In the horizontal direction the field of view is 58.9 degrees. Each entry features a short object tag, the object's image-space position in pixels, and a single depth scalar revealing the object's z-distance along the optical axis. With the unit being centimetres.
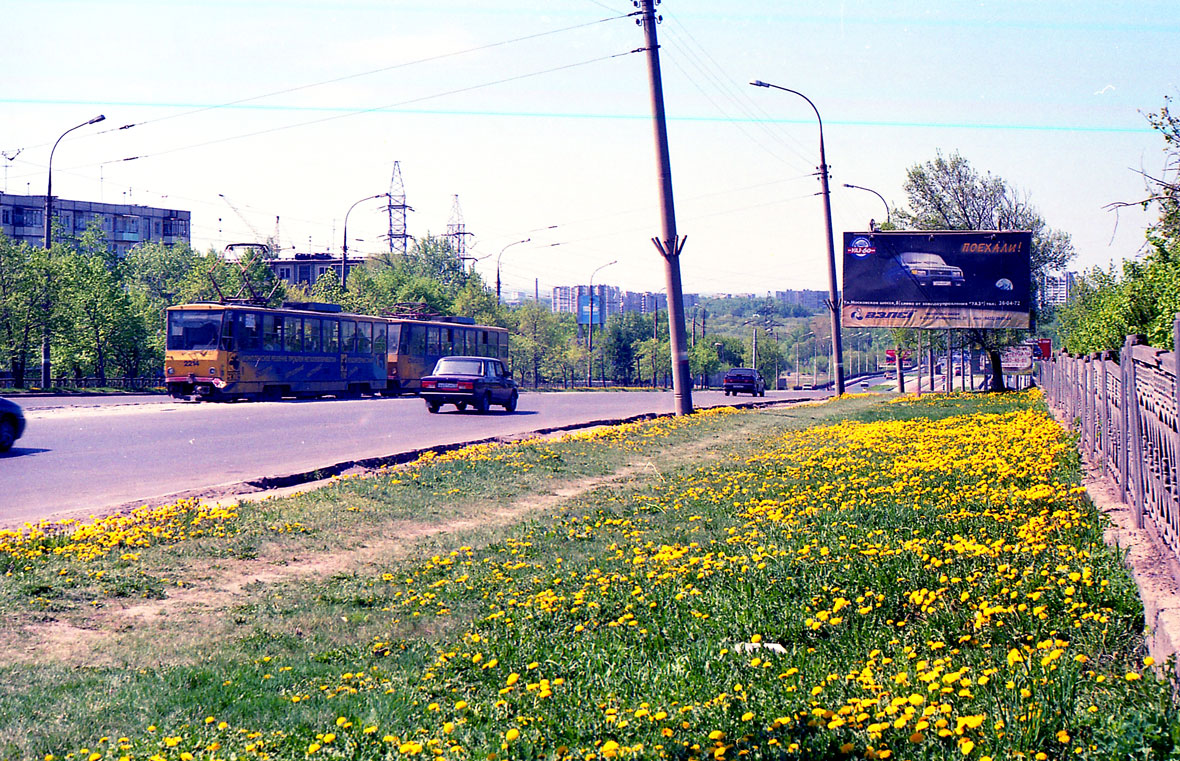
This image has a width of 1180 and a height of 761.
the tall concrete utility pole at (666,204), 2533
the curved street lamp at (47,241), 4085
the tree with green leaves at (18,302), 4681
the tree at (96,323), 5281
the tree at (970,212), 5122
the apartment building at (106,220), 14038
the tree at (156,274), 6412
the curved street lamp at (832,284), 4028
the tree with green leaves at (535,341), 10881
